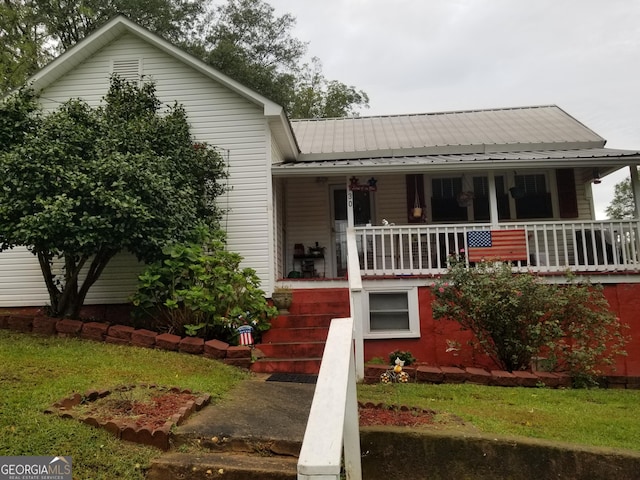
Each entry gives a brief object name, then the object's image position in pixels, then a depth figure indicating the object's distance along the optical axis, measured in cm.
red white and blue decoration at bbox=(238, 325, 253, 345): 691
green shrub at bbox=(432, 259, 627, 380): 662
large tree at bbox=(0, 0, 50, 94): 1548
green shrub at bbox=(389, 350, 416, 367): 717
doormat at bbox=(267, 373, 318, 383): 601
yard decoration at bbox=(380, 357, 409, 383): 626
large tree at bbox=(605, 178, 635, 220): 4097
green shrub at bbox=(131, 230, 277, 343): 696
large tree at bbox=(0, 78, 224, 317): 645
